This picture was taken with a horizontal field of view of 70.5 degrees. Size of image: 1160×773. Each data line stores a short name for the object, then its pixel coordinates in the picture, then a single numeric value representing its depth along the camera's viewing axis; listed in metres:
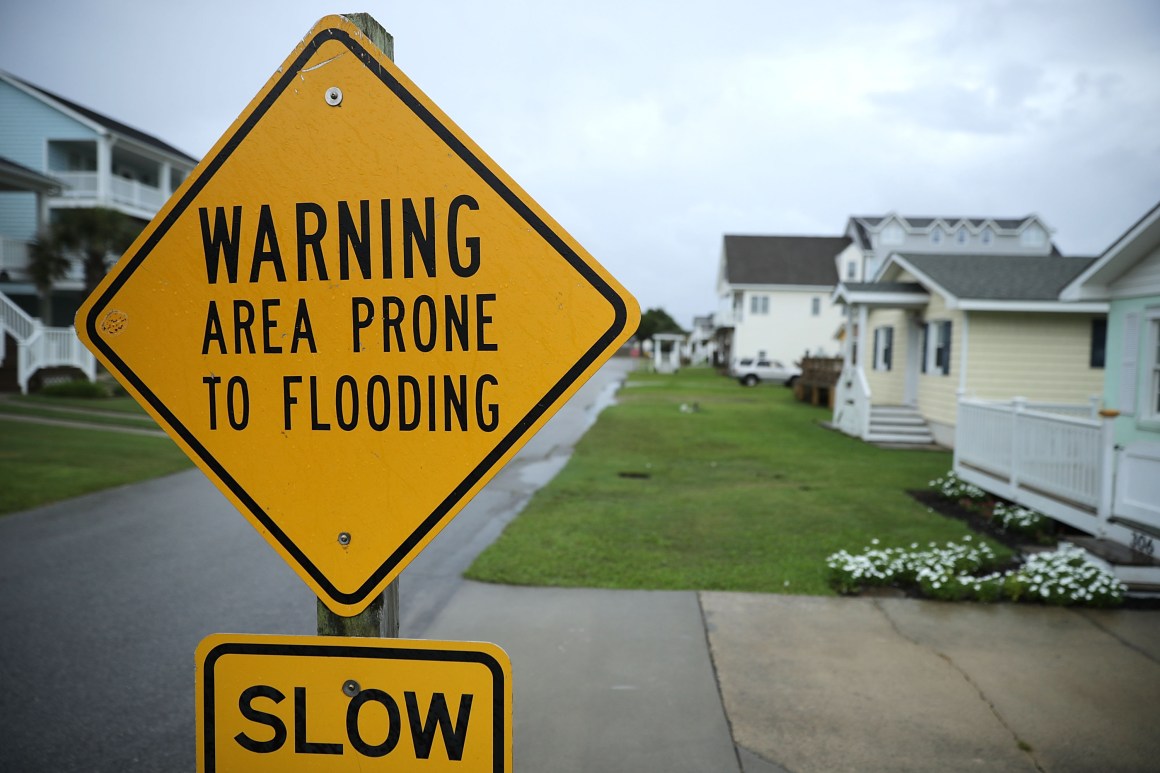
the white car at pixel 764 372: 44.41
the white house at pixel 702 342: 86.50
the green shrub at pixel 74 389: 22.74
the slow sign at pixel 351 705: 1.68
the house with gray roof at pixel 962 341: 18.84
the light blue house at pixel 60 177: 25.02
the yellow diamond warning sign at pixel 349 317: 1.71
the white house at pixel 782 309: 52.44
